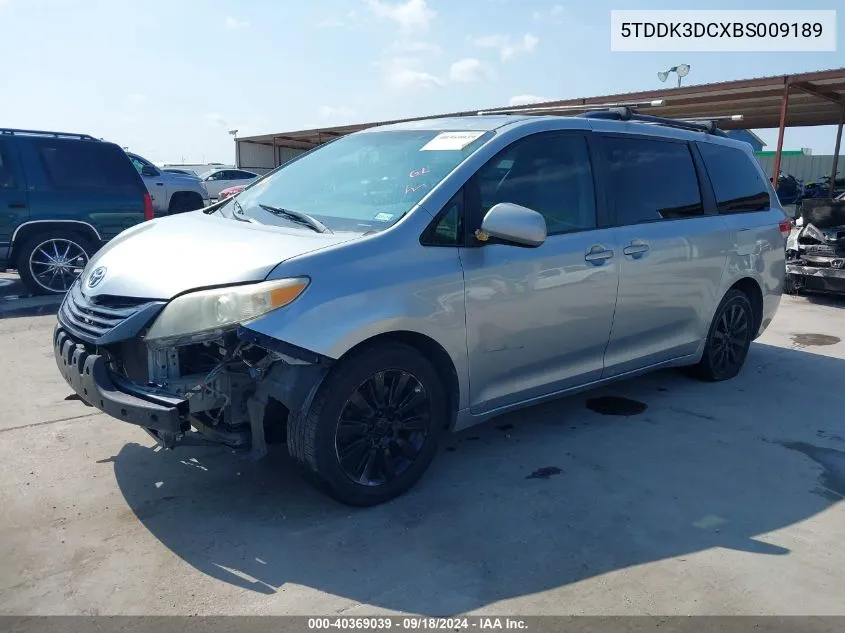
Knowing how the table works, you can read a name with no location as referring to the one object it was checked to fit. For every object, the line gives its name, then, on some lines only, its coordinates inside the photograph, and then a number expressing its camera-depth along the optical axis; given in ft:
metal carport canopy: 46.57
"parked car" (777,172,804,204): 90.43
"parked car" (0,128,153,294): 26.66
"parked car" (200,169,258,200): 83.15
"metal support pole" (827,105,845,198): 63.10
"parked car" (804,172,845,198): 94.46
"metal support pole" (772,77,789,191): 46.11
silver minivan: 9.93
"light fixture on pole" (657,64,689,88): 64.18
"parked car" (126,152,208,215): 56.29
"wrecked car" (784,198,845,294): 29.12
